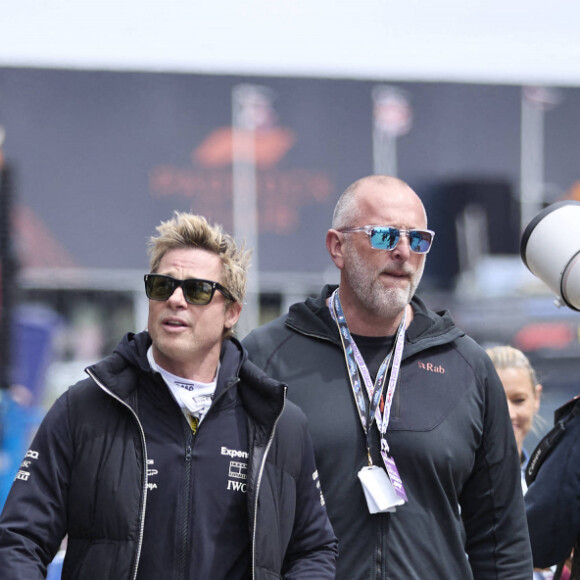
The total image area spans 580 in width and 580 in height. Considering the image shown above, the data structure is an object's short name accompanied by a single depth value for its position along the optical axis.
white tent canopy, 13.22
